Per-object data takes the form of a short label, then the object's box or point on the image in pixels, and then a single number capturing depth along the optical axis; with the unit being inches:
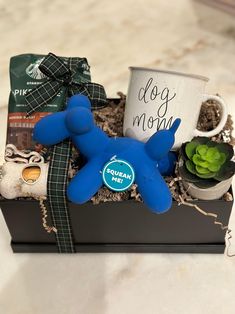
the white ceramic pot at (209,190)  21.0
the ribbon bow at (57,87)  24.1
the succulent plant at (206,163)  20.4
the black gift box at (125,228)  22.5
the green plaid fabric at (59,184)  21.7
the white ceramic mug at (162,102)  21.1
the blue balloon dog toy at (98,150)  19.8
